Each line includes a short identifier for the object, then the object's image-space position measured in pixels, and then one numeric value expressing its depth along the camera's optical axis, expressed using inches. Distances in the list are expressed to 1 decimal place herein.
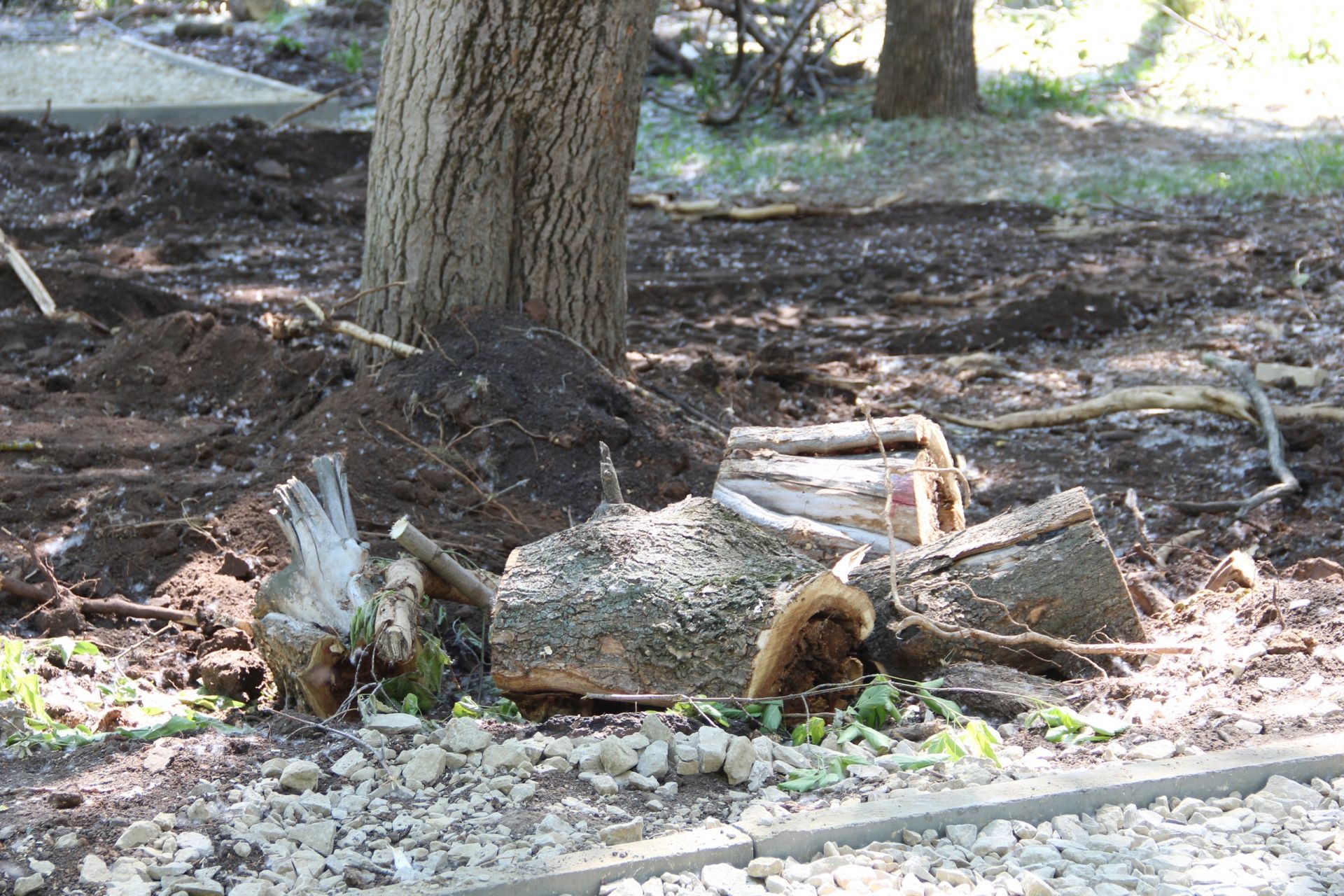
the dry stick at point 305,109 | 885.8
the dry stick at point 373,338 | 373.4
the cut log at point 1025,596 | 256.7
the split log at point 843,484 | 288.5
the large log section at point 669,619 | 230.2
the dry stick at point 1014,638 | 245.3
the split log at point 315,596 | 242.2
